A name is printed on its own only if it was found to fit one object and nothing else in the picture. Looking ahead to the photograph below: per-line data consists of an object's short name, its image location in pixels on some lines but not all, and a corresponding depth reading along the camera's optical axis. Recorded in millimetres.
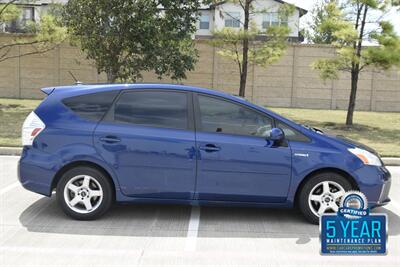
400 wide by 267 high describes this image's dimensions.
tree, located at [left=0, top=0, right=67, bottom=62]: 18203
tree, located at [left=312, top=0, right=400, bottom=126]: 15156
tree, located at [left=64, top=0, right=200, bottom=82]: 15781
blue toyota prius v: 5215
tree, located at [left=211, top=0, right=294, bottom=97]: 17562
